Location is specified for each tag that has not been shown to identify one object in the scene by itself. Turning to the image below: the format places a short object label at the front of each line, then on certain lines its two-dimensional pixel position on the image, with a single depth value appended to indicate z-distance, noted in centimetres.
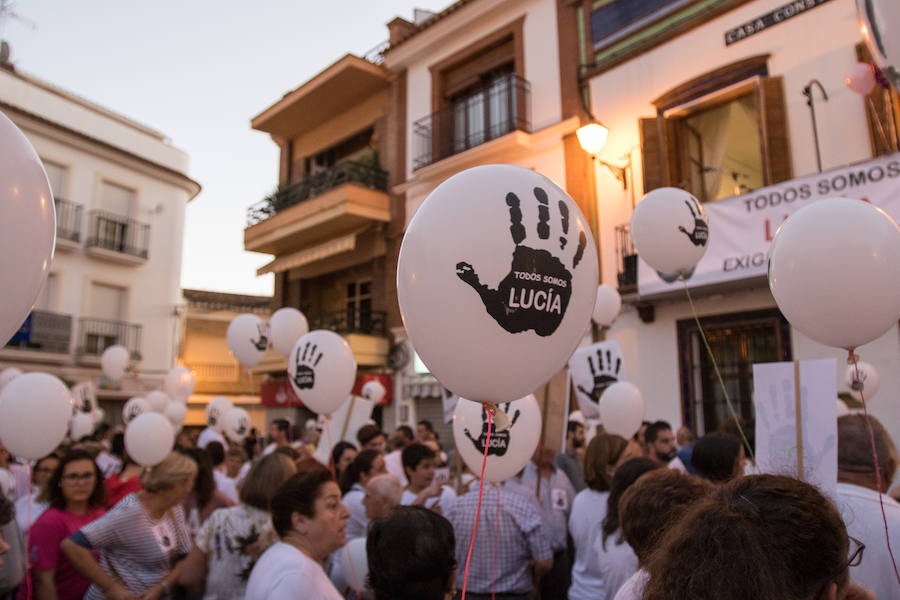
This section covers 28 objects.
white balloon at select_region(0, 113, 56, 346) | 145
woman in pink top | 326
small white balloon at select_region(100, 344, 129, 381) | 1095
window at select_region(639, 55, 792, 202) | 914
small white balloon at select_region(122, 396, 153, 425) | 918
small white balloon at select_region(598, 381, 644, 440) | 474
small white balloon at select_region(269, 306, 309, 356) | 705
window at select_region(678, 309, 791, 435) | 837
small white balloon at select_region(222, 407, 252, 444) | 835
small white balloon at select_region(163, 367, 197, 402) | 1016
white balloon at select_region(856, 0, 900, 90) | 175
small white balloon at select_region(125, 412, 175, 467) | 454
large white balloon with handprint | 179
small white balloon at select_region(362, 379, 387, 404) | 1162
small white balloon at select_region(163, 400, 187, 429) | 921
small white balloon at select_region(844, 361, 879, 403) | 582
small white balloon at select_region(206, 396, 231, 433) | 937
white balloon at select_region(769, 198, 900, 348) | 252
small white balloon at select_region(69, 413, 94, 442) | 850
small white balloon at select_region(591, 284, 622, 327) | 671
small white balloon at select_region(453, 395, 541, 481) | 310
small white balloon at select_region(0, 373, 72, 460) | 397
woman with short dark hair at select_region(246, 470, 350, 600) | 222
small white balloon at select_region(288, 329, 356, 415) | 477
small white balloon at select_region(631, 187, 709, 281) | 394
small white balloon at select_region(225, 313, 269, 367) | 742
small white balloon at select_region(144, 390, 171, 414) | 964
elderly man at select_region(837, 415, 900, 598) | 209
